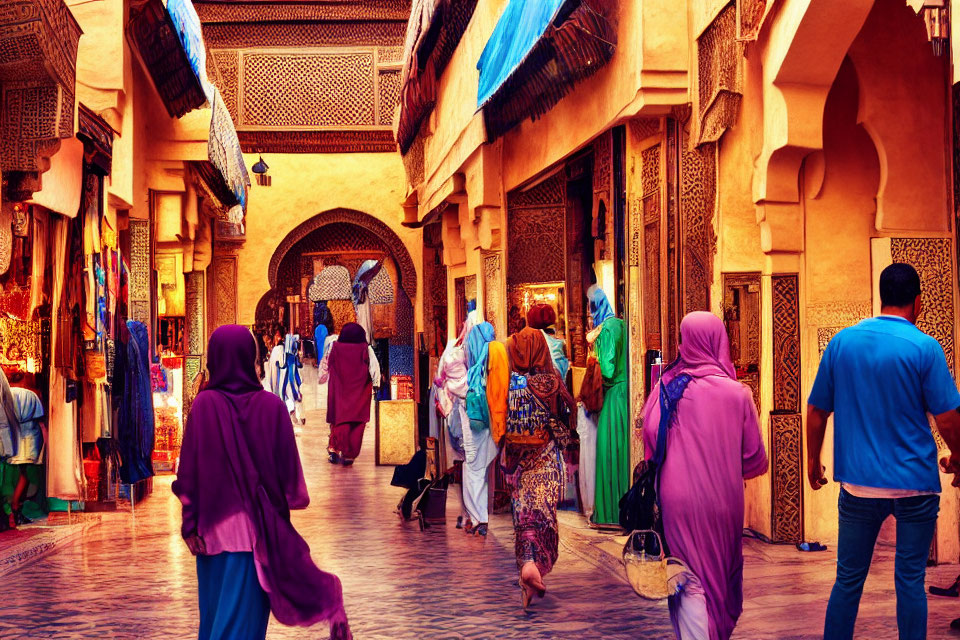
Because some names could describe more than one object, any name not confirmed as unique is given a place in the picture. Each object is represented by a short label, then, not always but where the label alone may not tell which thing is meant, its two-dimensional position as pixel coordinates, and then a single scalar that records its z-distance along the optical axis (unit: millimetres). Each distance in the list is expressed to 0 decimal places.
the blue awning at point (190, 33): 9820
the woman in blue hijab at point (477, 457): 8789
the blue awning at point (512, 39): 8016
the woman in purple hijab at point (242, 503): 4426
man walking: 4176
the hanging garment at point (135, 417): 9977
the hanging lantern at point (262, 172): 19453
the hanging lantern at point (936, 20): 4613
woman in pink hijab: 4500
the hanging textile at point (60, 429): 9000
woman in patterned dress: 6445
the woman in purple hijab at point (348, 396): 14477
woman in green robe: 8492
